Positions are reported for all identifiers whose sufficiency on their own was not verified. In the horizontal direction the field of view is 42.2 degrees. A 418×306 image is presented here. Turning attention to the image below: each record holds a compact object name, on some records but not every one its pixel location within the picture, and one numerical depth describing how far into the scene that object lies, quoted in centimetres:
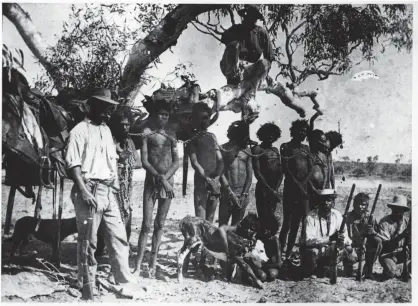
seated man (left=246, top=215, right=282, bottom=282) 604
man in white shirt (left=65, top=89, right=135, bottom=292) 550
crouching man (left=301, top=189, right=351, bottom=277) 612
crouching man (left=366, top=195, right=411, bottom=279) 623
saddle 570
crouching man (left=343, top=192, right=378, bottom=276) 629
